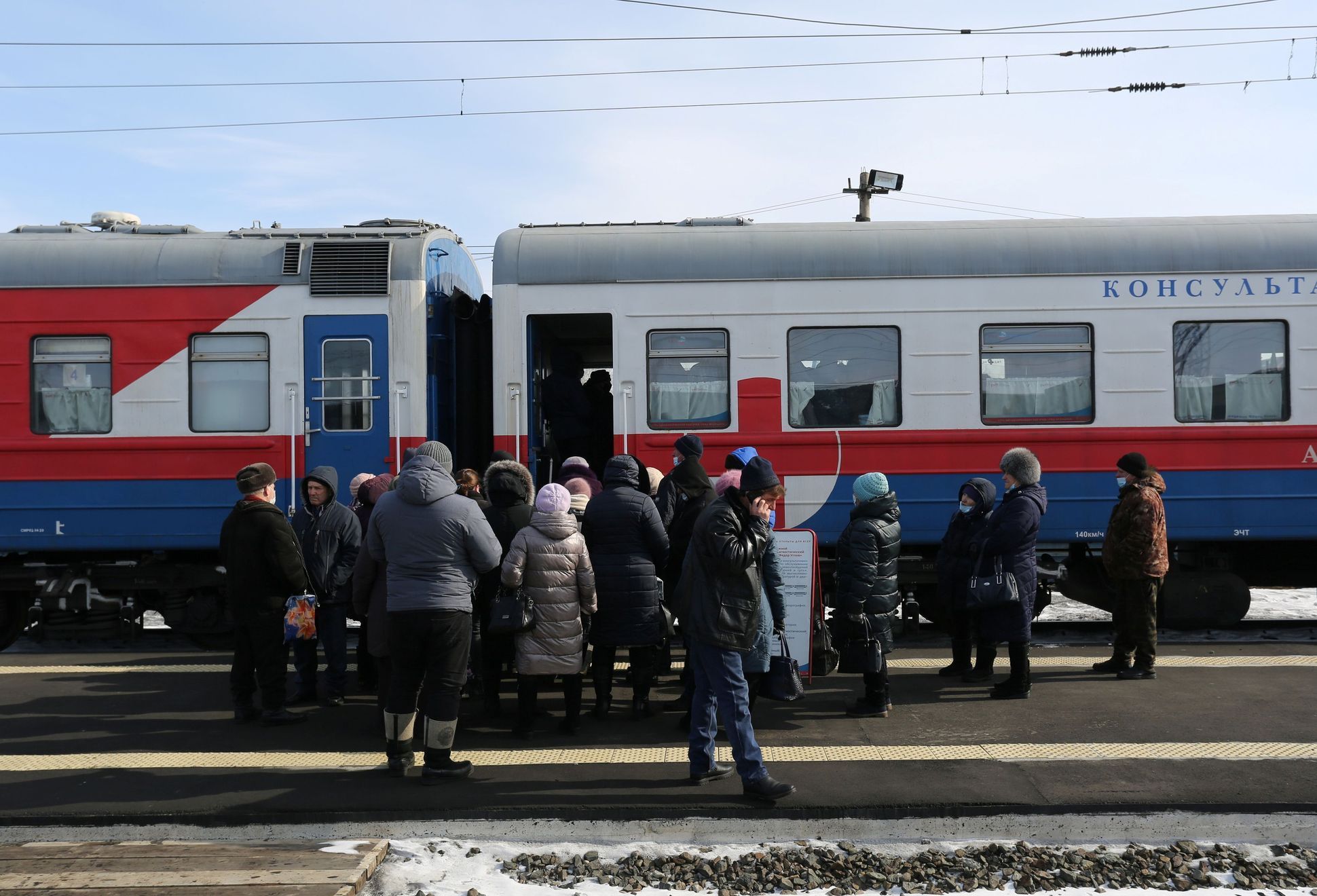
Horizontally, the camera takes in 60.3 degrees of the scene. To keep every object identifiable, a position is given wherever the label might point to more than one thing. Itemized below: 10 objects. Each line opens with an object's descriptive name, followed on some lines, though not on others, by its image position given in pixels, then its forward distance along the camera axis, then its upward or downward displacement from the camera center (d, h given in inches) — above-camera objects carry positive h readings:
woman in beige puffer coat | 259.3 -33.3
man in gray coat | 230.4 -31.7
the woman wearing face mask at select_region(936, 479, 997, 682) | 315.0 -37.7
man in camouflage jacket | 316.8 -35.7
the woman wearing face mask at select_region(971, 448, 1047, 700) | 295.6 -30.6
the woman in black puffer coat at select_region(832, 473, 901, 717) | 271.9 -31.0
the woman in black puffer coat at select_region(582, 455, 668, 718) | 274.4 -30.3
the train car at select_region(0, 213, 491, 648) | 382.0 +18.8
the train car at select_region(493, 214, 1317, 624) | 374.6 +25.1
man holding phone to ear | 218.8 -34.3
